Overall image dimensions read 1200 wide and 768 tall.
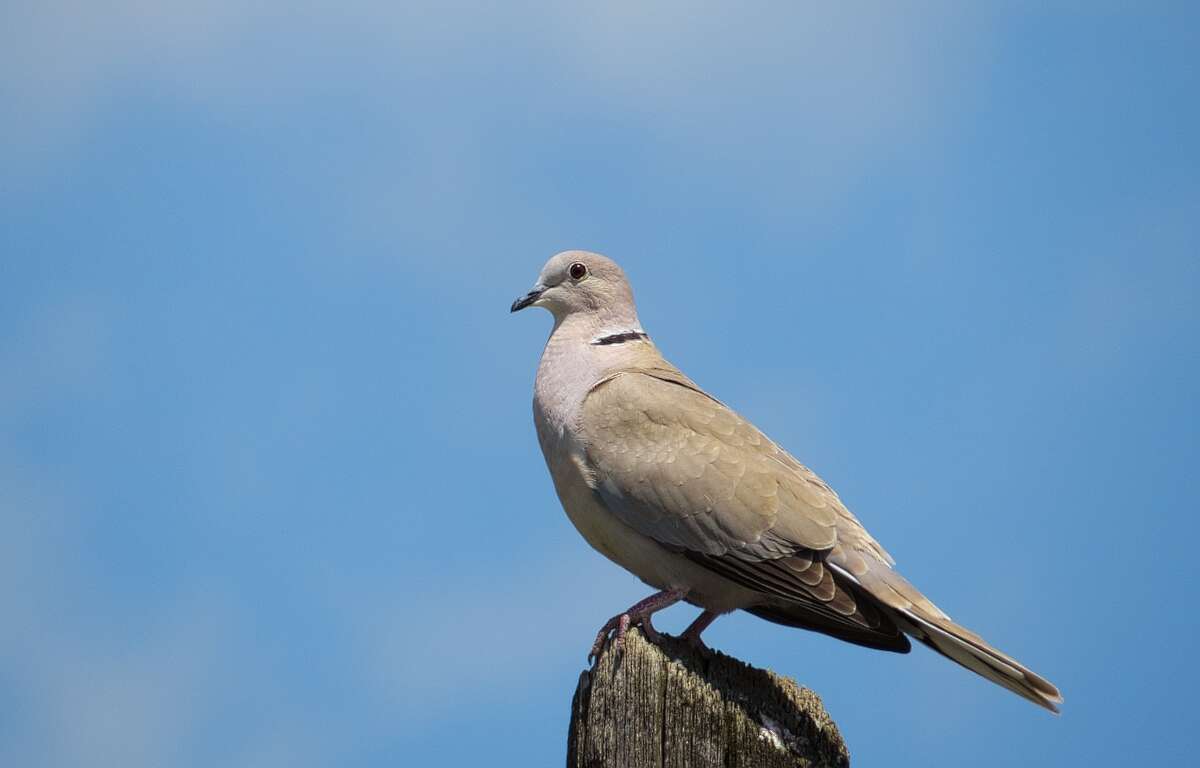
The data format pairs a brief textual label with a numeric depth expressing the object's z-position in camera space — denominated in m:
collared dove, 9.43
